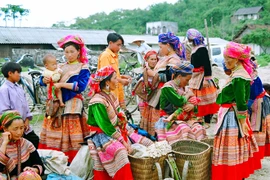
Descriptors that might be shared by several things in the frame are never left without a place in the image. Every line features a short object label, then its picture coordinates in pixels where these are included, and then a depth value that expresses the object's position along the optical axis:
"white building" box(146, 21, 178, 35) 62.94
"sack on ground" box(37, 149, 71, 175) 3.71
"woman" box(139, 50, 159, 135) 5.36
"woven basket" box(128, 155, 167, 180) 3.77
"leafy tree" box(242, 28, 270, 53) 38.44
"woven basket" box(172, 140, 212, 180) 3.90
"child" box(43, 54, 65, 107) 4.52
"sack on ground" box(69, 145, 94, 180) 4.11
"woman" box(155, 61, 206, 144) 4.41
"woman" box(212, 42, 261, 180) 3.90
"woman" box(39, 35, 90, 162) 4.55
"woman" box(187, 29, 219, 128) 6.06
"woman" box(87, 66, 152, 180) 3.75
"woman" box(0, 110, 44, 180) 3.33
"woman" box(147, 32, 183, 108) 4.96
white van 18.36
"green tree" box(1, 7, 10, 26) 55.50
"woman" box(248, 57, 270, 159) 4.72
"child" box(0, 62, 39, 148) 4.31
